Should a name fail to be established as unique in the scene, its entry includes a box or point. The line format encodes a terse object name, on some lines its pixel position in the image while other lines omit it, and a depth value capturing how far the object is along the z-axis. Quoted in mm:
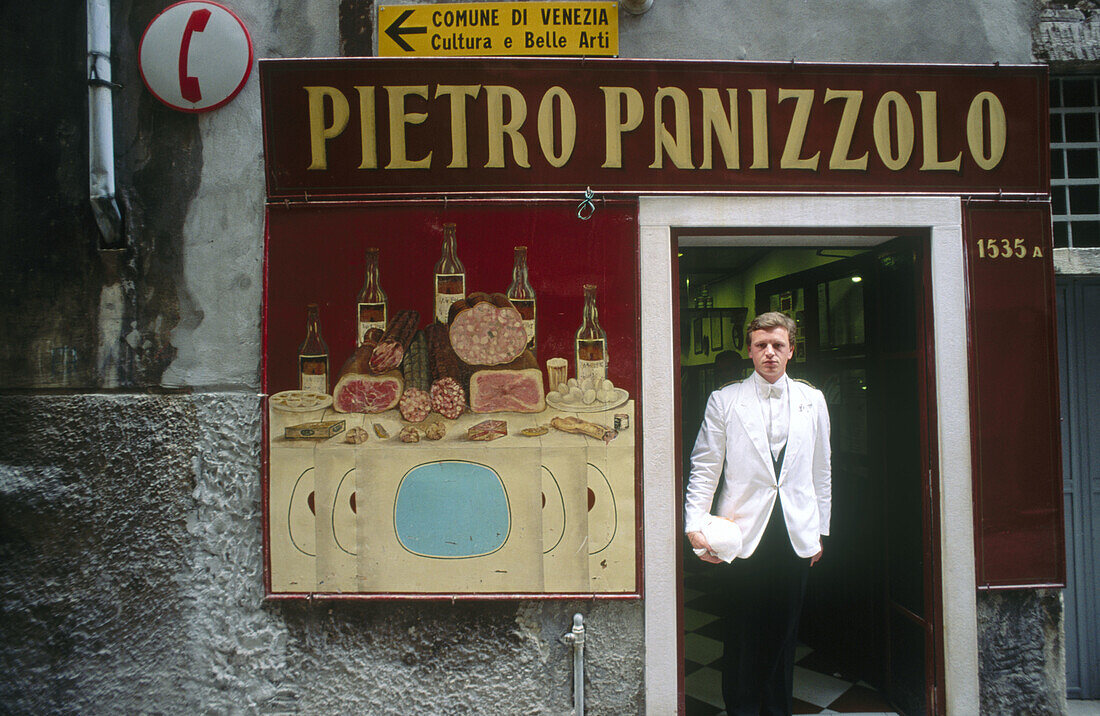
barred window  3324
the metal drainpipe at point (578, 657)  2914
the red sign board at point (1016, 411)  3057
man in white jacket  2934
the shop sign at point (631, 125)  3072
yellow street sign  3131
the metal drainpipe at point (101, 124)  2990
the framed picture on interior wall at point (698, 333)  6541
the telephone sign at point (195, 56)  3086
